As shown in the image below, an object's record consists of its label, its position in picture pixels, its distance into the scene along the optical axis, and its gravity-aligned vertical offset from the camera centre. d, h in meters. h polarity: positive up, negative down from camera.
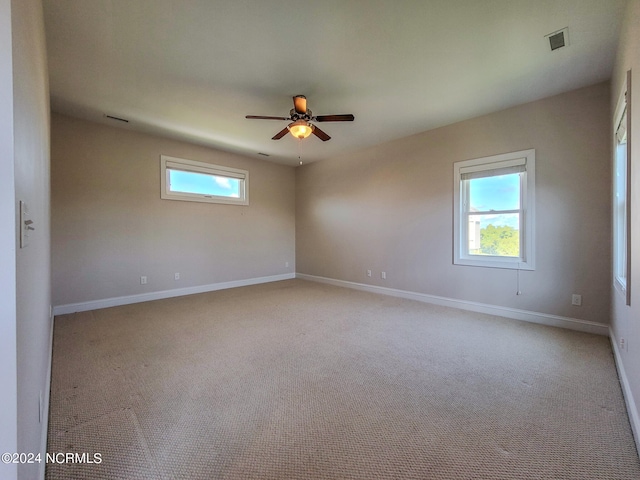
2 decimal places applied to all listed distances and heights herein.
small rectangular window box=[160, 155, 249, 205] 4.57 +1.04
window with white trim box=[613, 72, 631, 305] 1.88 +0.33
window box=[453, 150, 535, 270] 3.36 +0.32
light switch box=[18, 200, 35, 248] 0.81 +0.04
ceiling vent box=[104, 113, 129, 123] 3.67 +1.68
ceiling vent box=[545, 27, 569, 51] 2.16 +1.64
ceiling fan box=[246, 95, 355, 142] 2.86 +1.30
